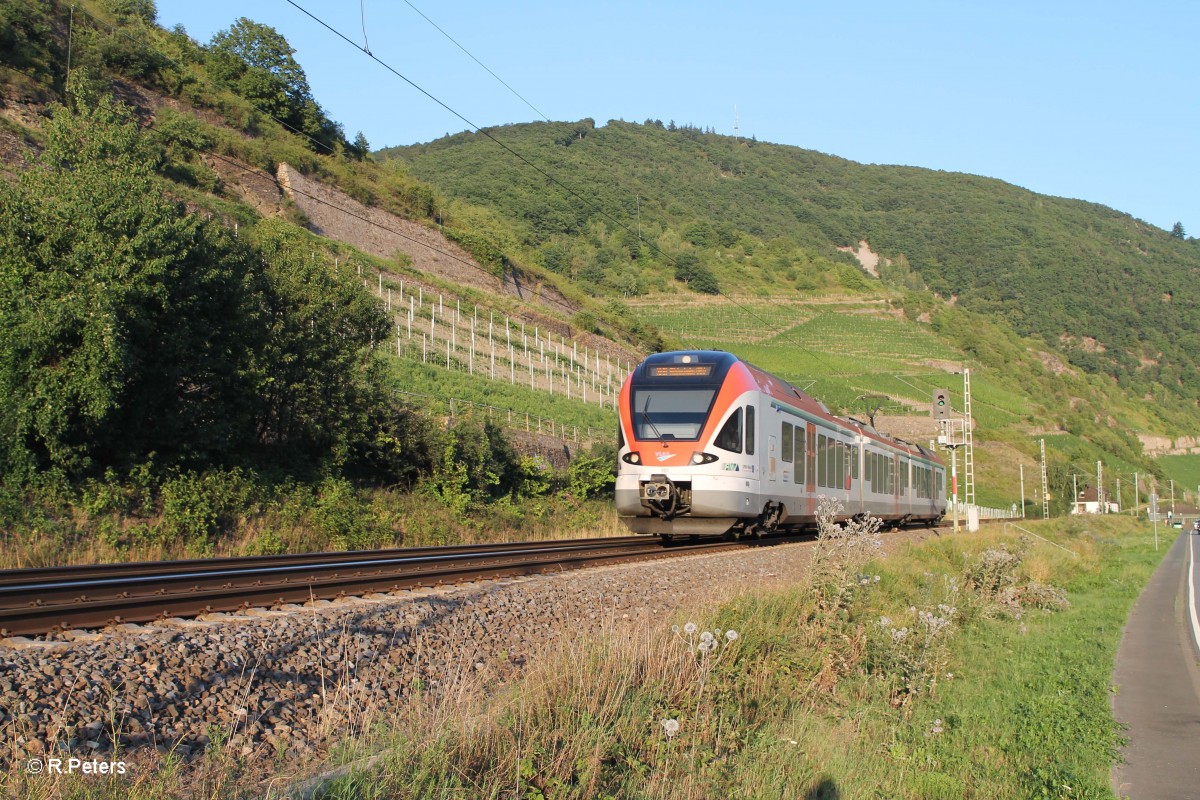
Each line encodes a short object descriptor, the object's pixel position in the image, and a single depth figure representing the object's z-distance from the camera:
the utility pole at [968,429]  36.72
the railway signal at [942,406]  32.01
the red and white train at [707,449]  18.45
